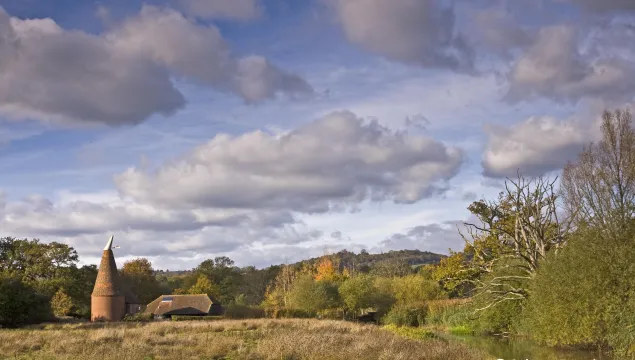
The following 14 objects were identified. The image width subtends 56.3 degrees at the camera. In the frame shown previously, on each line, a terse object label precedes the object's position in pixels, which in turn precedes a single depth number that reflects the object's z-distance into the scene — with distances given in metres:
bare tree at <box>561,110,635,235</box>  28.95
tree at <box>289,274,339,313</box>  63.47
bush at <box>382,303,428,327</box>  53.19
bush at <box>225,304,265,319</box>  59.59
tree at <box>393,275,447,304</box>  61.16
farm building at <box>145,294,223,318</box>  61.53
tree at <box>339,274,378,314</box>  63.19
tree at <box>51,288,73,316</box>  59.12
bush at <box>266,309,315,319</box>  60.66
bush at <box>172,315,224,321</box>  56.29
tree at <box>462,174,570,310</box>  33.34
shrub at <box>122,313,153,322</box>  55.47
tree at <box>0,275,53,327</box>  47.56
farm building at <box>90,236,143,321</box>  56.06
